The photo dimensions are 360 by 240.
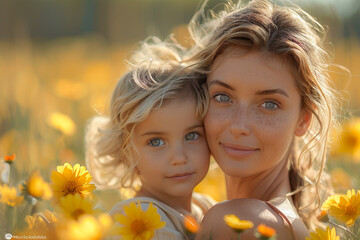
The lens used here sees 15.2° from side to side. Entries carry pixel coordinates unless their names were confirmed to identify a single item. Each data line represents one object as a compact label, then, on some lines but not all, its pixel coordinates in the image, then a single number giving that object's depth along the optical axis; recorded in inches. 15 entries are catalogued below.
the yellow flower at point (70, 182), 61.8
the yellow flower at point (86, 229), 55.4
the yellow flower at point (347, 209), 63.3
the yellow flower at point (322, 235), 60.5
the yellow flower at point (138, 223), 59.4
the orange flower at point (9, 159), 63.5
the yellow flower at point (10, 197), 62.3
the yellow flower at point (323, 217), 64.0
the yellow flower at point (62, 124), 75.5
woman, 65.1
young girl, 65.7
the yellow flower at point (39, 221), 60.3
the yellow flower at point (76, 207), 59.5
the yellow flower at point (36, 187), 62.8
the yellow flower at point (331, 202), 64.2
